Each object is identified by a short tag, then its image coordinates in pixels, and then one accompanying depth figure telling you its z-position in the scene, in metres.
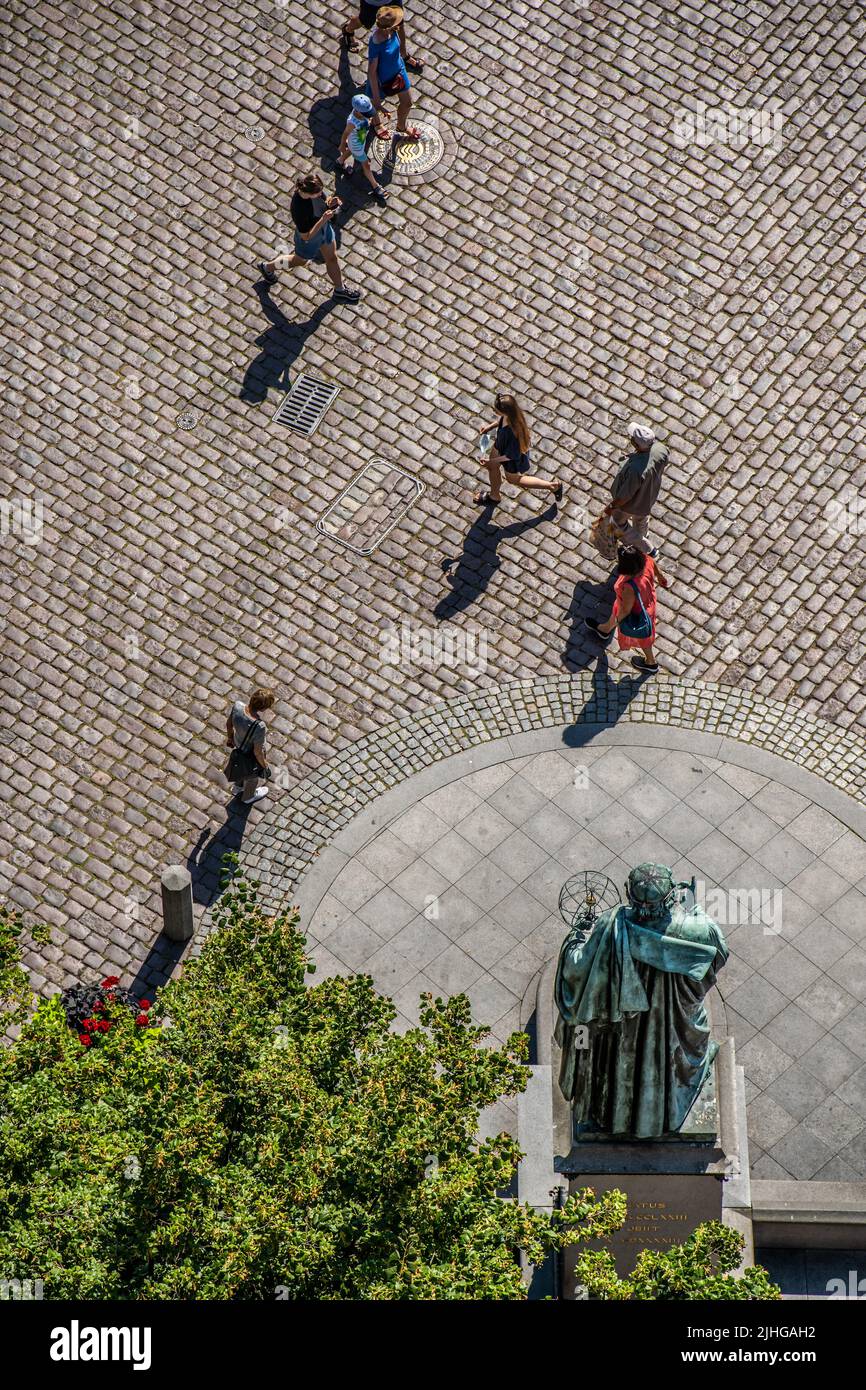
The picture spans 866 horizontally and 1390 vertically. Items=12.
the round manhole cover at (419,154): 25.08
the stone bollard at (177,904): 18.86
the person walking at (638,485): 20.75
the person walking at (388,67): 24.33
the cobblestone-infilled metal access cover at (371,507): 22.19
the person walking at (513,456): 21.47
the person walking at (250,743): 19.56
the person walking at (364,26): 25.22
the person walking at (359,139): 24.03
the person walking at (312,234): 22.97
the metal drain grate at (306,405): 23.05
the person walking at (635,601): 20.17
